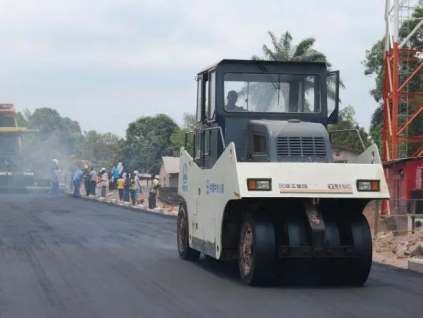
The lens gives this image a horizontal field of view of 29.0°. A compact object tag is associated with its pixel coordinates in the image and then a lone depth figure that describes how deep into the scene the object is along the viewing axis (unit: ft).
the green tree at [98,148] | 377.91
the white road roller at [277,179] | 32.91
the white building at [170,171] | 189.16
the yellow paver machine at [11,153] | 142.82
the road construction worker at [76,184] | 133.16
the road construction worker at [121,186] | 124.57
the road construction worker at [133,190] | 115.70
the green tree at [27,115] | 494.34
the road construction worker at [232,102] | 38.14
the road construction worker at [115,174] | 139.54
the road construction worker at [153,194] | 106.73
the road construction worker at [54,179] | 140.15
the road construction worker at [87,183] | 141.38
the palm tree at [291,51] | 145.69
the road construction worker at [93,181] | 138.82
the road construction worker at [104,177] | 175.42
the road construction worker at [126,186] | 119.28
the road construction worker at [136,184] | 117.50
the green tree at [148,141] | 287.48
